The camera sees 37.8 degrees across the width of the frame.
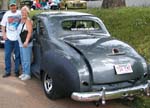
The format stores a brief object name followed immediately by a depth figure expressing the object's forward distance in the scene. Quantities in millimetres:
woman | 5177
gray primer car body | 3729
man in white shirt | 5431
